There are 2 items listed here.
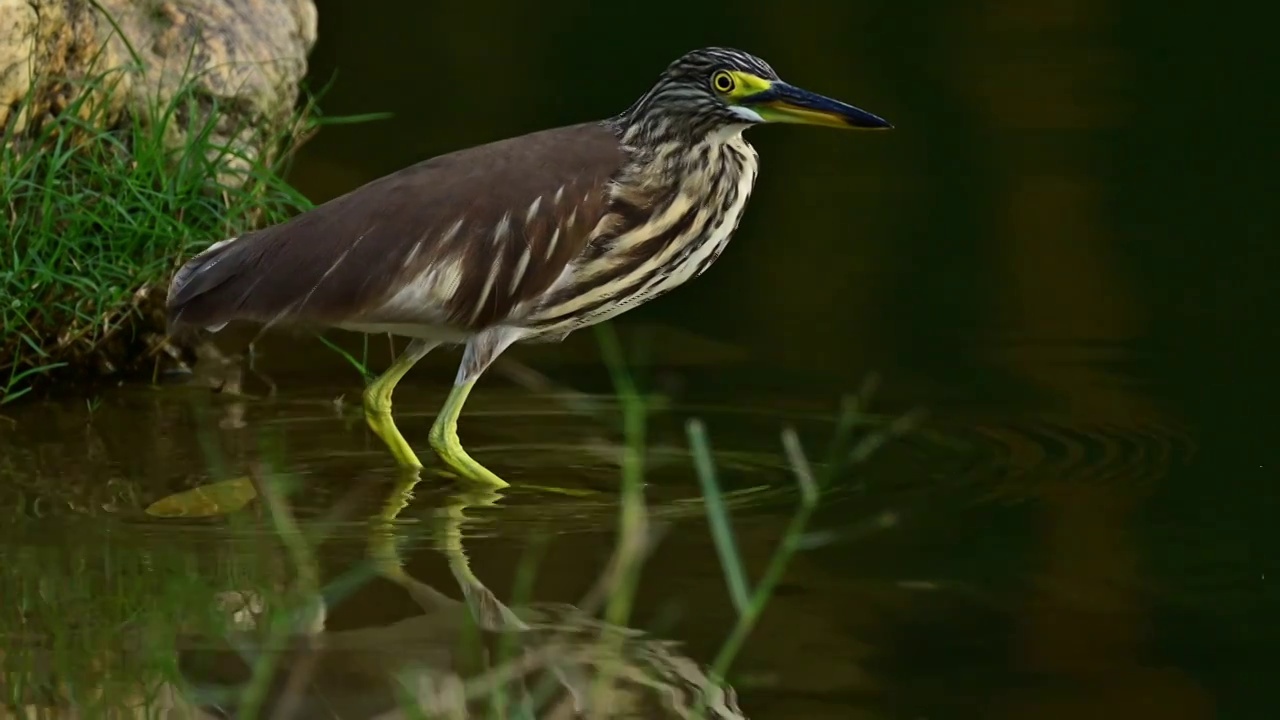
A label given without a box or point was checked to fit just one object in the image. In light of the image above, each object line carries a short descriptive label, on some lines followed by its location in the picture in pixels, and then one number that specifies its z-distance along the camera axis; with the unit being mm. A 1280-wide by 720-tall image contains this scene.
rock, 13492
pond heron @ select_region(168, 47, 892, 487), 12227
